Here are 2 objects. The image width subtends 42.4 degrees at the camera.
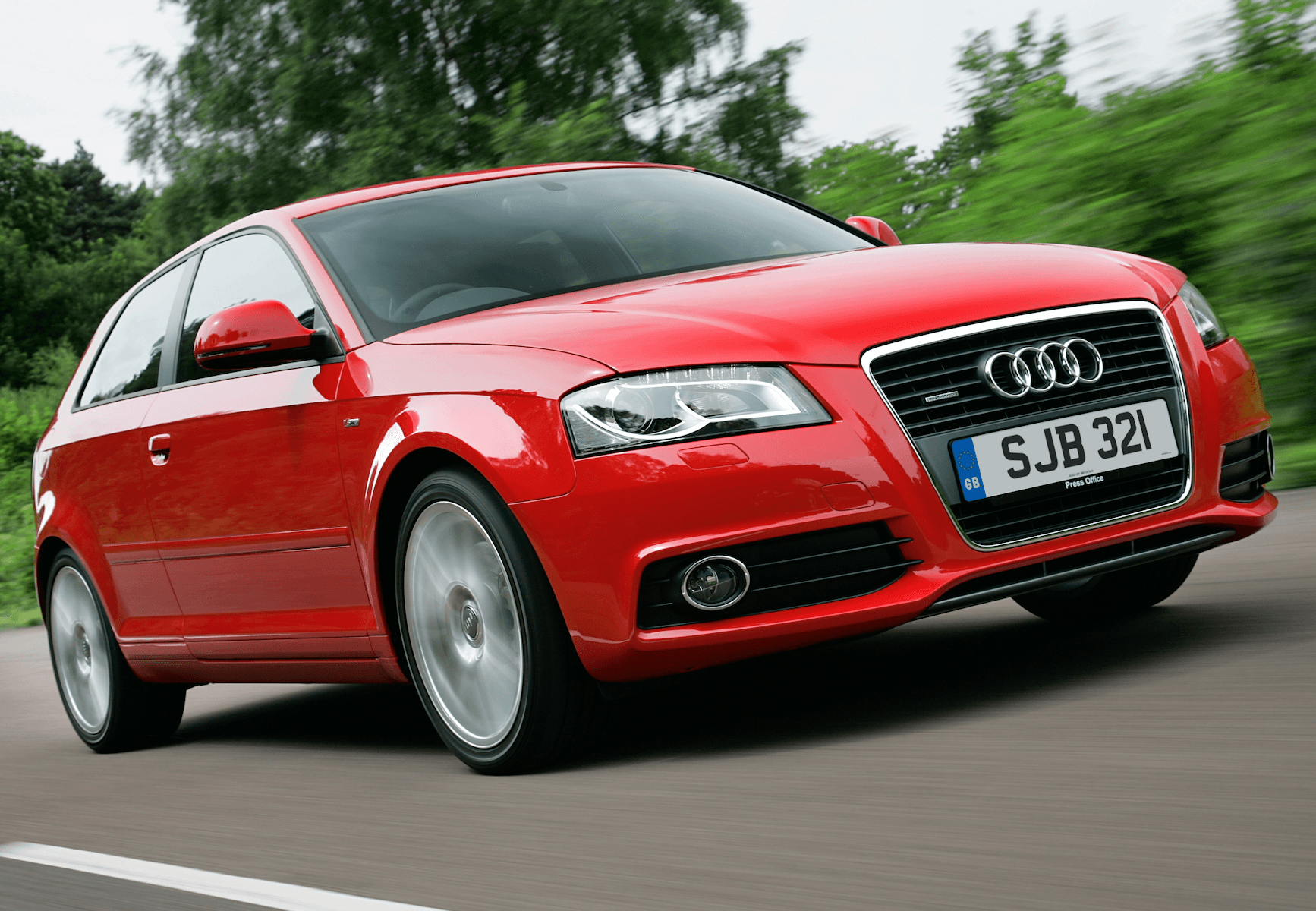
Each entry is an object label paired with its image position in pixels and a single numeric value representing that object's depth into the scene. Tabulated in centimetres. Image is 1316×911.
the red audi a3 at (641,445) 369
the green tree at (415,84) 2512
